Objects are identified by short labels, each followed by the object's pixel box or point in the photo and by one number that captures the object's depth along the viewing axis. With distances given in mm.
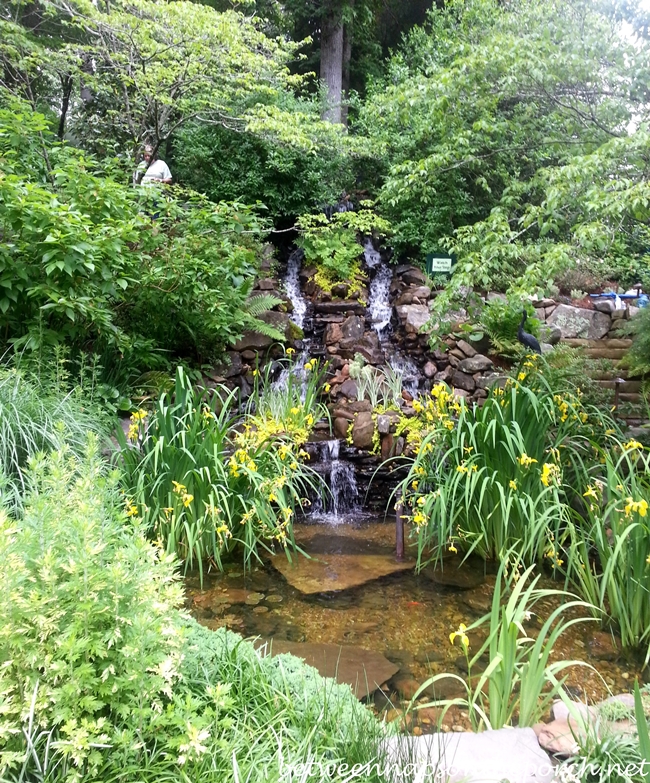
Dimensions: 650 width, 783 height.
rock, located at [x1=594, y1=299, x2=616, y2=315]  6254
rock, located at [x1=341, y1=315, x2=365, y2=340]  6109
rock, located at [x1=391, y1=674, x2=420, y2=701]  2064
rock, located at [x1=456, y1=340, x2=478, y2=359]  5484
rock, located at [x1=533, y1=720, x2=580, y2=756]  1436
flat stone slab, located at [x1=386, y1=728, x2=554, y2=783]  1233
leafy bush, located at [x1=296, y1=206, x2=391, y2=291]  6855
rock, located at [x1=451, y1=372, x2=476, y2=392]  5246
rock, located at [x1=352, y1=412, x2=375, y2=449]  4496
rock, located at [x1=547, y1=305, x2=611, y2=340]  6062
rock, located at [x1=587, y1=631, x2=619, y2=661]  2243
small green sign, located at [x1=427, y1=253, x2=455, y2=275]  6762
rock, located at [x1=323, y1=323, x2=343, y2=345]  6089
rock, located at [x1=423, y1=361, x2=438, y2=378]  5621
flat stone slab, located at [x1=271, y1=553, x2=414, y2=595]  2977
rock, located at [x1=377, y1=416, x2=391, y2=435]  4473
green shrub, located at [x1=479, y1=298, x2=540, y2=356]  5379
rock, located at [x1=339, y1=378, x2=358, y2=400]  5109
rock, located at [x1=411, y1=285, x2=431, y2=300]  6742
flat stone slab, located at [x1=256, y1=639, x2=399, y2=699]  2074
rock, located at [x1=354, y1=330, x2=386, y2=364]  5863
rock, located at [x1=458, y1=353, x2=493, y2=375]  5273
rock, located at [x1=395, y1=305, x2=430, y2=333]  6113
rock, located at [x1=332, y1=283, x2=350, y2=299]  6824
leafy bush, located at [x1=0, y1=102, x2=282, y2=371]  3148
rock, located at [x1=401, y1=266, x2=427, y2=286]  7090
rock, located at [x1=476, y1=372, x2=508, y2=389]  4957
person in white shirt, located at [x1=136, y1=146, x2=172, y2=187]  5863
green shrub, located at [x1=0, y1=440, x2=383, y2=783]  990
